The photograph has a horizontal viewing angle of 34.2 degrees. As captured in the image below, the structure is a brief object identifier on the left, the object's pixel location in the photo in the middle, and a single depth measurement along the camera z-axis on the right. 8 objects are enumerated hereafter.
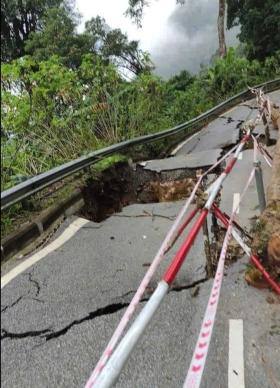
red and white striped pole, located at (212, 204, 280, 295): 3.52
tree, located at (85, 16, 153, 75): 29.41
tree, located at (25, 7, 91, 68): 24.89
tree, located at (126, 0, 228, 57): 26.08
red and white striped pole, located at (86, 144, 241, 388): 1.19
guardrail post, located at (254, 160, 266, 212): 4.88
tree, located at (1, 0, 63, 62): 25.81
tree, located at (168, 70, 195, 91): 29.57
